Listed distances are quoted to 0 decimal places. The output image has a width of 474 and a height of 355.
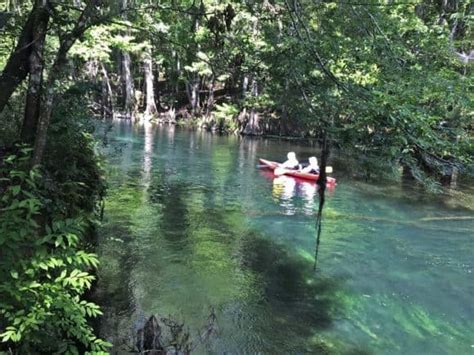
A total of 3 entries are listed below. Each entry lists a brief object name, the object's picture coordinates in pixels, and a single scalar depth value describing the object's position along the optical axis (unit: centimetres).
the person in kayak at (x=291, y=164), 1836
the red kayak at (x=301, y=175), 1770
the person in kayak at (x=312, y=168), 1798
